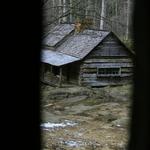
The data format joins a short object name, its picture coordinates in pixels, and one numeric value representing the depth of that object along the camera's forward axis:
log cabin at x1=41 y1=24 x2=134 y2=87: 30.78
